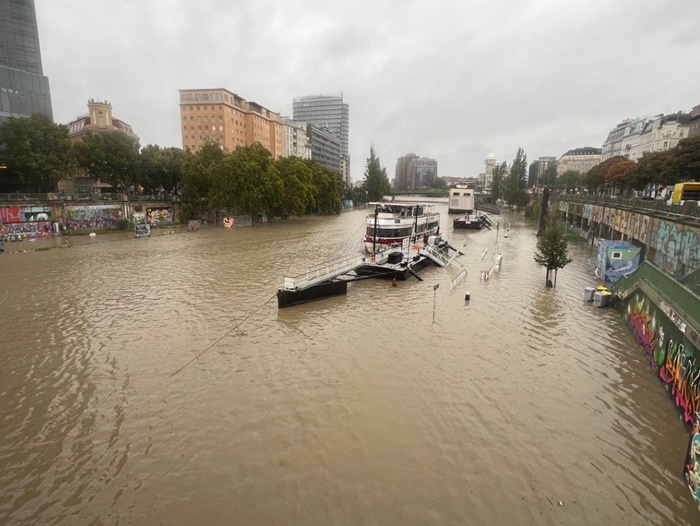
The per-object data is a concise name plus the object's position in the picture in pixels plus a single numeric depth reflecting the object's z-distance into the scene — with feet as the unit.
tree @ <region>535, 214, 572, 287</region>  84.69
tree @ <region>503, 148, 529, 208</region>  371.76
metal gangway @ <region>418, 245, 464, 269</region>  114.21
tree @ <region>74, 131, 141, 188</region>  186.50
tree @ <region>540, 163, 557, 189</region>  576.85
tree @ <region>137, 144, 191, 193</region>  213.05
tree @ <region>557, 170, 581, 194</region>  458.95
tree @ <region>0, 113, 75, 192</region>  164.25
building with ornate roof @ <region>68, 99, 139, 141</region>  265.95
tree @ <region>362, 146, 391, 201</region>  432.66
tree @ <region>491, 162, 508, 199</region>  467.52
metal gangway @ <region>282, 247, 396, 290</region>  72.59
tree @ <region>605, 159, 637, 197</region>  215.92
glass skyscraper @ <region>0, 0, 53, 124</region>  193.16
